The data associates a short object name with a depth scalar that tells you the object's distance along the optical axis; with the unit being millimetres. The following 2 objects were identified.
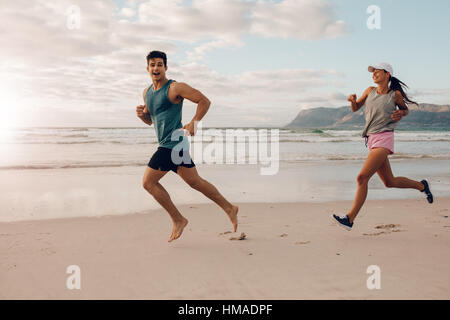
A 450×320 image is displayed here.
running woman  4398
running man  3924
